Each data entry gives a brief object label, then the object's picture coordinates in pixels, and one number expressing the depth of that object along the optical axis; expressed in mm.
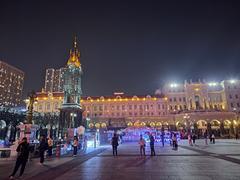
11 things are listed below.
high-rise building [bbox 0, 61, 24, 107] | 106556
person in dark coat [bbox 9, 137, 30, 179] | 9172
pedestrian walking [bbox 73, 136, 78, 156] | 17678
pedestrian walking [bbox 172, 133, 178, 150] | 22016
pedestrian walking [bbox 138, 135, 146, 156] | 17227
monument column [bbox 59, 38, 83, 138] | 39909
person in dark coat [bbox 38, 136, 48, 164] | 13541
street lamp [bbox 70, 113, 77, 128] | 39869
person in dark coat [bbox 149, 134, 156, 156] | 16877
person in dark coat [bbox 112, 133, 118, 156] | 17678
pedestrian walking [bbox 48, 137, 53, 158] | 17484
